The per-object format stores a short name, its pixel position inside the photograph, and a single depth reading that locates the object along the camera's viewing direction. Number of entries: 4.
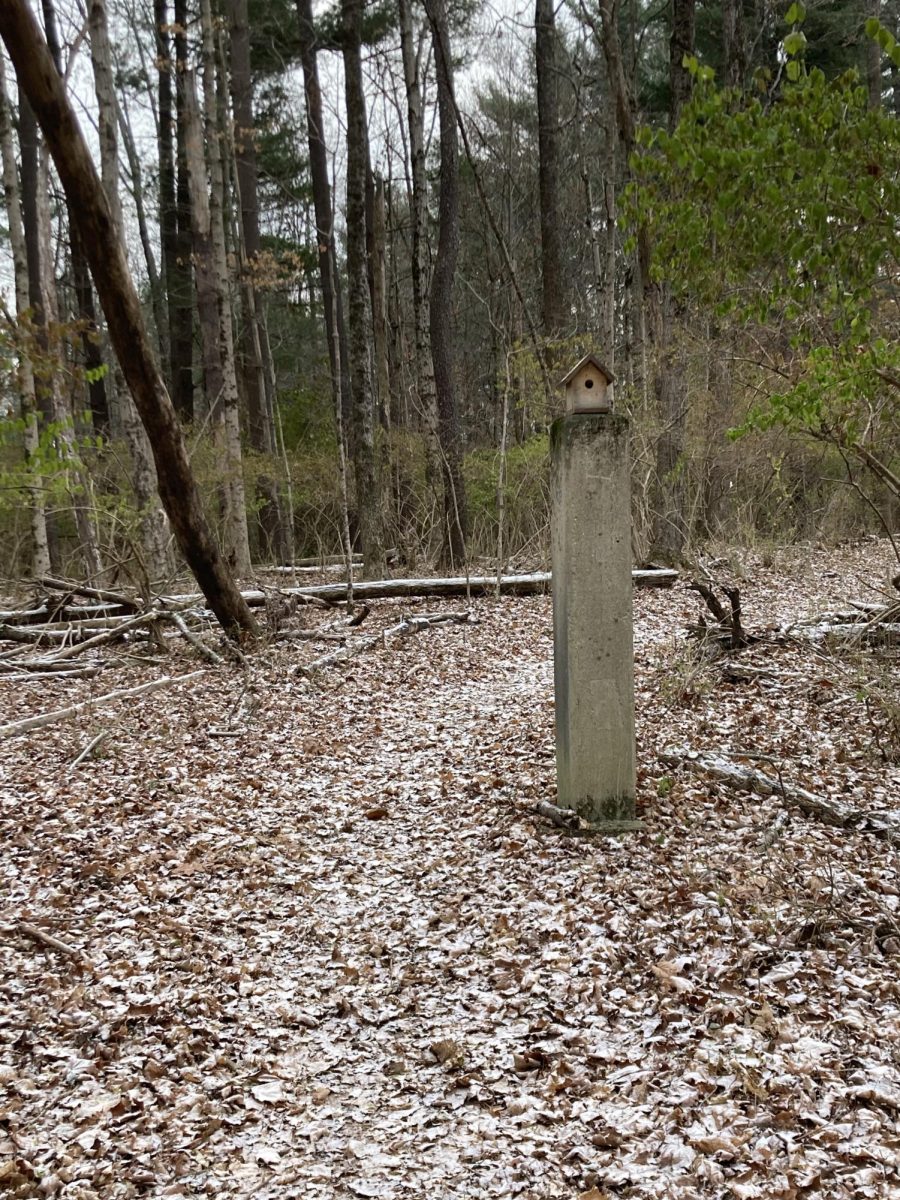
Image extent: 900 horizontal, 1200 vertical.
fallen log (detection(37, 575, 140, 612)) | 8.91
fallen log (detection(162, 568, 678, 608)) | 10.95
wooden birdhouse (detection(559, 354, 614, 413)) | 4.13
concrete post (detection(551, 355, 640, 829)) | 4.18
